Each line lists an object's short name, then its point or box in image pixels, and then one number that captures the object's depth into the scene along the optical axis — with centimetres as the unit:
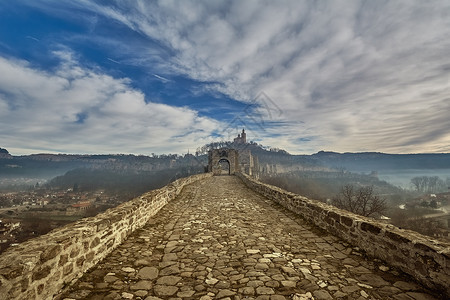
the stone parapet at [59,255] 198
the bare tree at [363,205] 2191
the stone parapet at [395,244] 254
